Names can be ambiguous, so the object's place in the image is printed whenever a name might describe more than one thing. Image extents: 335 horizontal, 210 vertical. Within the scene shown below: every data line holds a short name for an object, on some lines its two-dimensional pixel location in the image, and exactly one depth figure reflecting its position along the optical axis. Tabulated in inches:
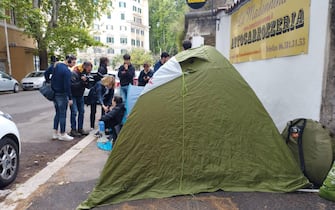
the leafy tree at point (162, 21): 1824.4
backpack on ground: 126.0
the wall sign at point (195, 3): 303.2
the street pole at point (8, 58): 849.4
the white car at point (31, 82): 768.3
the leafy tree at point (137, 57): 2045.0
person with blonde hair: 244.0
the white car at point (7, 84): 665.0
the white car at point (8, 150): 145.3
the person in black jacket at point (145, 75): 280.9
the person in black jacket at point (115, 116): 201.2
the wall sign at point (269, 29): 149.5
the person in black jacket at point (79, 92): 239.6
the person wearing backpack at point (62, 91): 220.7
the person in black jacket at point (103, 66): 270.5
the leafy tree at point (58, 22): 754.8
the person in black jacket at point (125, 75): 274.4
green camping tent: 128.4
